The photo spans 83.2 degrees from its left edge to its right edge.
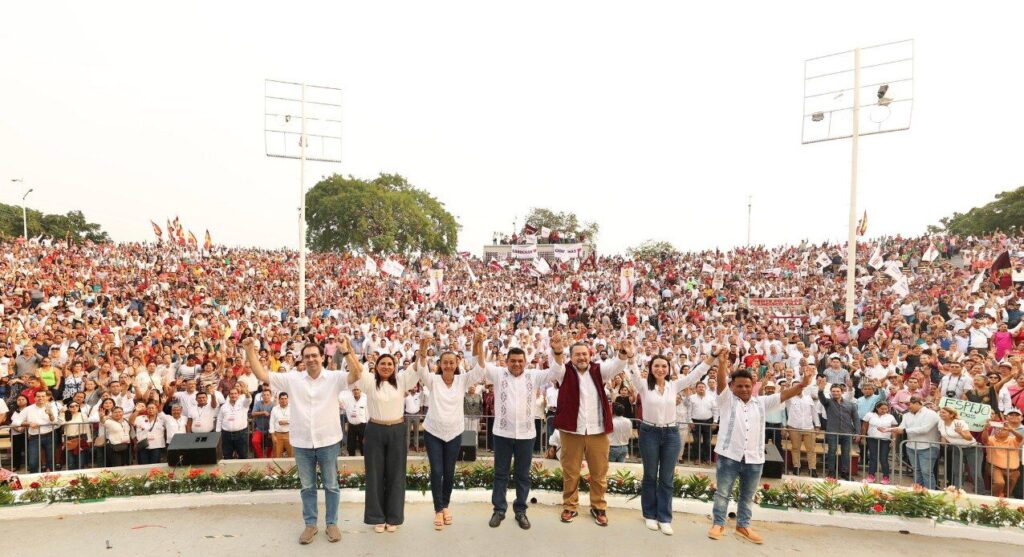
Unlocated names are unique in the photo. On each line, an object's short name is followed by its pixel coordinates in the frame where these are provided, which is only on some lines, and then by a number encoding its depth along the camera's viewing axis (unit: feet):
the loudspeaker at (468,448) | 21.56
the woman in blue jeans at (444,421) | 16.97
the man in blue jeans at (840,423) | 25.81
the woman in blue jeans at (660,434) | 17.02
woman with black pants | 16.39
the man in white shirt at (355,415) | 26.09
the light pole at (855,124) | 45.93
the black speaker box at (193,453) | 20.85
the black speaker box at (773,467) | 20.12
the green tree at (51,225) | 191.18
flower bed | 17.90
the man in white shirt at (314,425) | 16.15
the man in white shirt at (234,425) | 25.58
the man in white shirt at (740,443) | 16.46
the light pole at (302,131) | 61.72
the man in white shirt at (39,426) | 23.97
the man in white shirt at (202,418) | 25.52
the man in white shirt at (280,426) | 25.82
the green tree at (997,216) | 150.92
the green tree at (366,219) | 164.96
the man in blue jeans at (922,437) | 22.80
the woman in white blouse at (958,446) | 21.54
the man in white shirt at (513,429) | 17.21
